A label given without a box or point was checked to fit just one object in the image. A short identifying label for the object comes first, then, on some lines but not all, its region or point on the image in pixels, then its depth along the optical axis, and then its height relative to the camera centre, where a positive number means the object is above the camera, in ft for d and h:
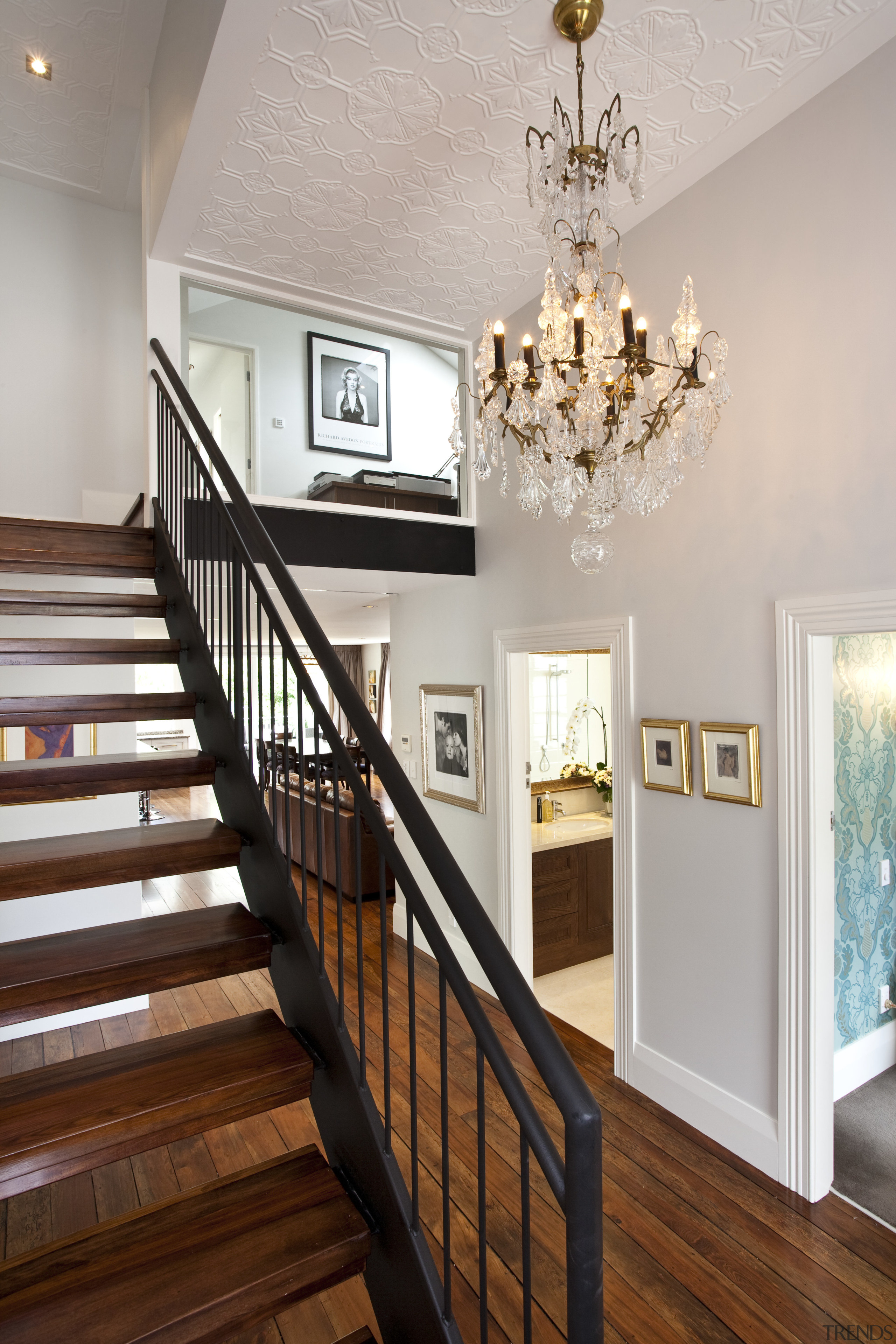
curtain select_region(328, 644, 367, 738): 42.24 +0.08
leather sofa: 19.92 -5.34
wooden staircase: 3.86 -2.81
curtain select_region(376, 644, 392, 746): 38.24 -1.70
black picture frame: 12.89 +5.09
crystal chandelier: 5.80 +2.44
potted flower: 17.78 -3.05
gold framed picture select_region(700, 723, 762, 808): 8.84 -1.29
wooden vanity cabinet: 15.05 -5.34
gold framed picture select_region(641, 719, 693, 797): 9.75 -1.31
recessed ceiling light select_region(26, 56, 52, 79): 11.62 +10.08
